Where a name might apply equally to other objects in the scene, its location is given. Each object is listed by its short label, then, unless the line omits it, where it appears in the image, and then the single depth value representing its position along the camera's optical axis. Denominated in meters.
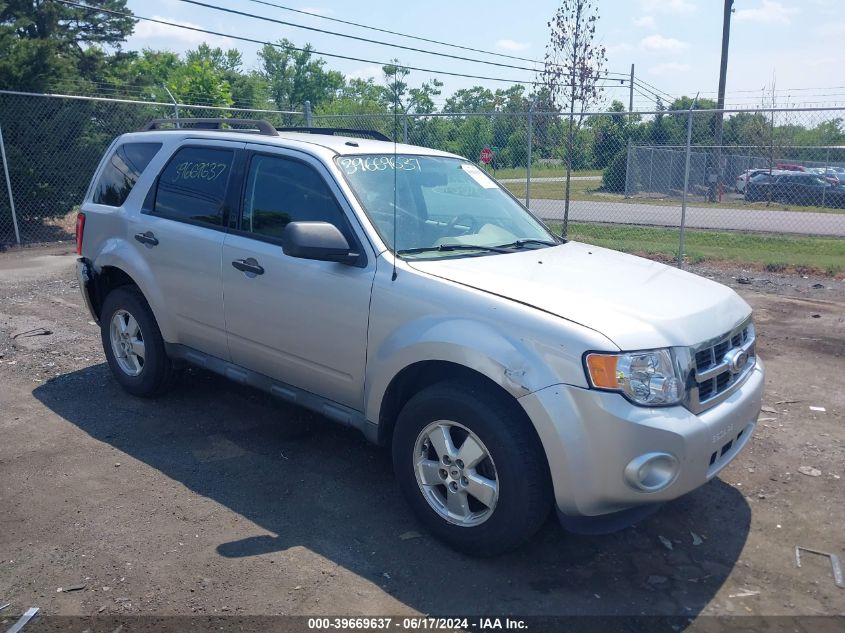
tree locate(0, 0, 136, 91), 13.41
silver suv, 3.24
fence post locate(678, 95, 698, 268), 9.68
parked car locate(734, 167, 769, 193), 19.10
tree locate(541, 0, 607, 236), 12.26
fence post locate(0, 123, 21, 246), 12.11
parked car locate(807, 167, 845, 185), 16.64
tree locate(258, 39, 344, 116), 60.16
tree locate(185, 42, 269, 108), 41.84
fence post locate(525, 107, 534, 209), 11.18
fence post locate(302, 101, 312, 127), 14.01
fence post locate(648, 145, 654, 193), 20.44
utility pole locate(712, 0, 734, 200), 21.80
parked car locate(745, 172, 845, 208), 16.95
